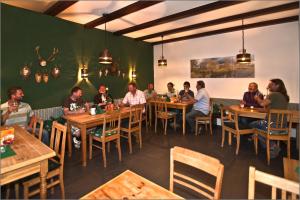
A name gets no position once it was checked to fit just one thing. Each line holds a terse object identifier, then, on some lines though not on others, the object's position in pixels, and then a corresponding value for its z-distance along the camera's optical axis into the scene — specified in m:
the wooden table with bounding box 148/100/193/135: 4.33
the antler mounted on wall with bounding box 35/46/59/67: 3.59
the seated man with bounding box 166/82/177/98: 5.88
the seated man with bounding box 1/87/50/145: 2.69
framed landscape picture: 4.80
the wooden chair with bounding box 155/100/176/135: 4.57
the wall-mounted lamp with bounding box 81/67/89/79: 4.35
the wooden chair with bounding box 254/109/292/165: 2.78
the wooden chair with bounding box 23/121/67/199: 1.80
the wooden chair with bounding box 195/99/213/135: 4.37
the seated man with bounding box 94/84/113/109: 4.49
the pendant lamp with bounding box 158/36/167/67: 5.09
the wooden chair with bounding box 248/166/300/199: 0.94
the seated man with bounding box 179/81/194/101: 4.95
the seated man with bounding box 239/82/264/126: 3.88
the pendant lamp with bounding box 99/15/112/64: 3.46
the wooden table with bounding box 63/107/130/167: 2.79
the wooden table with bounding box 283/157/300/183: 1.33
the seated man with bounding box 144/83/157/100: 5.80
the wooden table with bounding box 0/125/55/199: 1.38
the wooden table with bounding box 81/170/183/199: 1.11
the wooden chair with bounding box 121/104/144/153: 3.34
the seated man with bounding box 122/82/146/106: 4.42
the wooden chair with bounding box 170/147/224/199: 1.13
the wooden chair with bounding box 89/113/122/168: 2.86
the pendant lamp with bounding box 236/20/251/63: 3.54
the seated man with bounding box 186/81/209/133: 4.29
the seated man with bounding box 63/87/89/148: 3.40
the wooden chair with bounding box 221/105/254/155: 3.17
